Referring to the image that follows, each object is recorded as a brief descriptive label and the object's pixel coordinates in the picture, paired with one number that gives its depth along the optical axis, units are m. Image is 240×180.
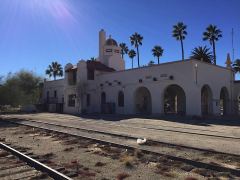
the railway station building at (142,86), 21.94
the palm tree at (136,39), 52.62
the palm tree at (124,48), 58.37
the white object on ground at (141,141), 8.87
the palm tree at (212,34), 42.03
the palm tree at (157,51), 51.99
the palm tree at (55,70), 60.90
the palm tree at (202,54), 40.11
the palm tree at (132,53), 56.57
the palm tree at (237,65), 43.29
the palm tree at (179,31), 43.96
